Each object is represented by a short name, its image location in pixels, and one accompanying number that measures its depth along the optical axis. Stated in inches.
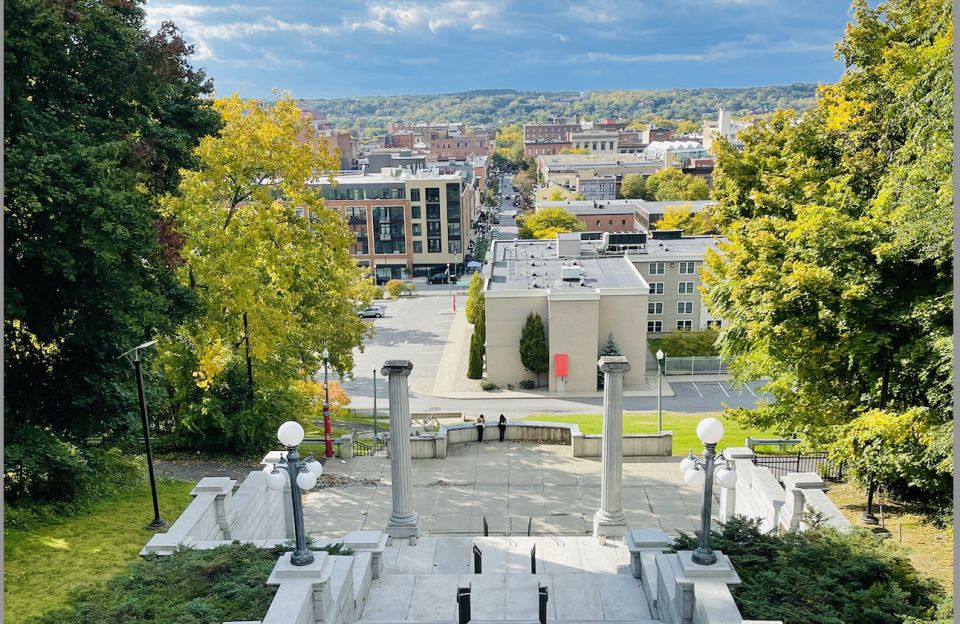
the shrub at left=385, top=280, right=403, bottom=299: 2947.8
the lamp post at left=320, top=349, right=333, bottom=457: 964.6
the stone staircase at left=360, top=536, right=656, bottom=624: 493.4
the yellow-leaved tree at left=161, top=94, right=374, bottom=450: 861.8
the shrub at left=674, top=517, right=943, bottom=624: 414.6
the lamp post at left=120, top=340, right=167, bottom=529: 604.7
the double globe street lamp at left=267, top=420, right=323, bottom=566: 427.8
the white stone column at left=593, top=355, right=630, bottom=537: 602.1
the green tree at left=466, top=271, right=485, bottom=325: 2091.5
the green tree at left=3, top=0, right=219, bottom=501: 504.4
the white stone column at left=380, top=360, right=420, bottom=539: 599.5
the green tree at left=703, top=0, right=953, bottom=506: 543.2
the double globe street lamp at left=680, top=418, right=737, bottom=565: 420.8
